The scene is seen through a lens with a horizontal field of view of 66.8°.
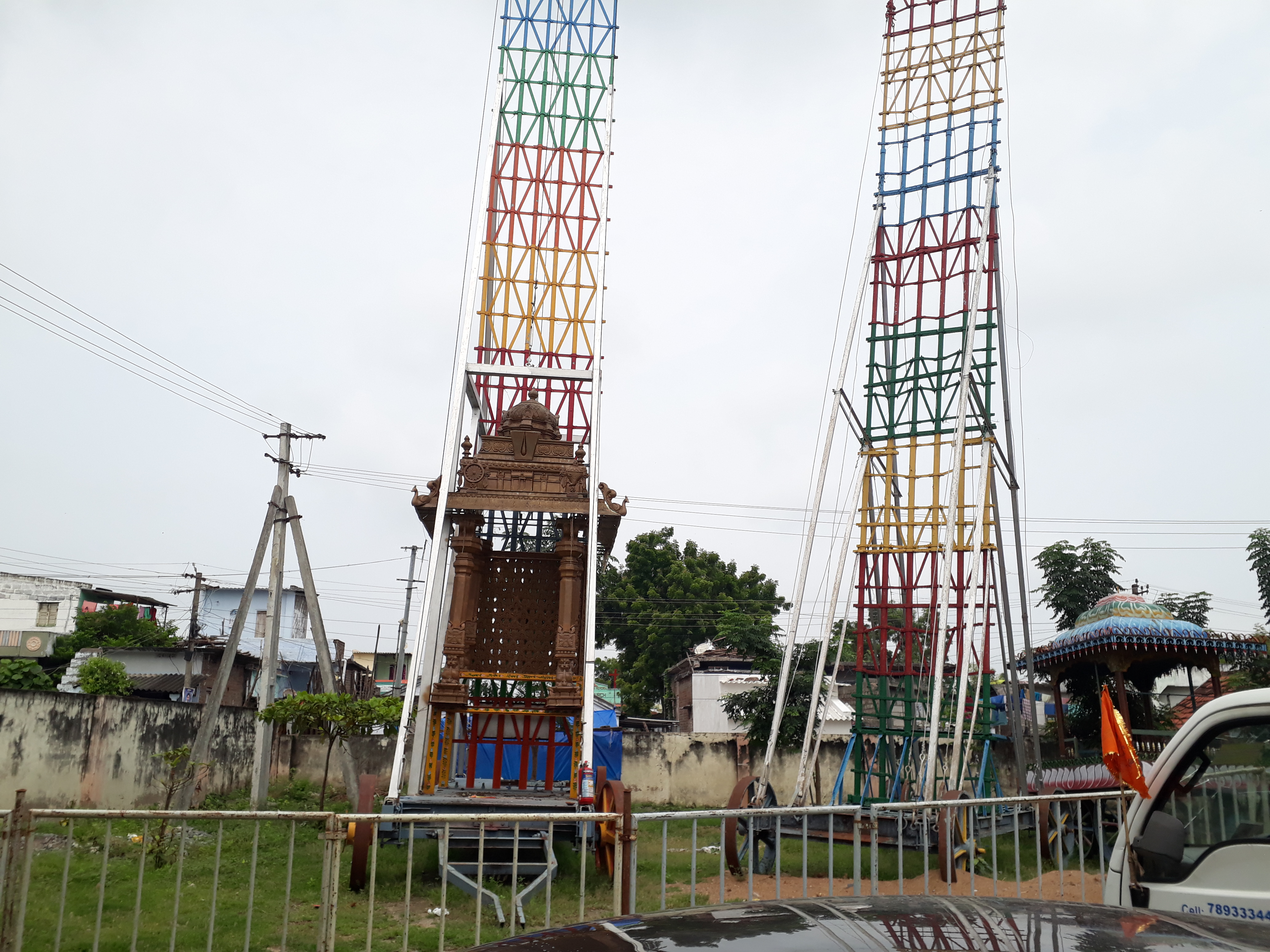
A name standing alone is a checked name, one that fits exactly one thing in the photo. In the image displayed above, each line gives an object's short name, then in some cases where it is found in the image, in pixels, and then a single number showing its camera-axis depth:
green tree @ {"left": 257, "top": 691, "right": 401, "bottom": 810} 15.74
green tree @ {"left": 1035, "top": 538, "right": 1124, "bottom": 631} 22.36
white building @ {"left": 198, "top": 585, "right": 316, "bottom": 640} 44.44
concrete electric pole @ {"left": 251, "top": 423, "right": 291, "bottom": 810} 16.62
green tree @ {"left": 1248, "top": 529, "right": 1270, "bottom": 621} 21.06
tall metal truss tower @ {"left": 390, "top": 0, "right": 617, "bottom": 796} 12.55
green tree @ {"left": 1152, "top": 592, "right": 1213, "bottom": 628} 23.23
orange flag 4.36
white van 3.83
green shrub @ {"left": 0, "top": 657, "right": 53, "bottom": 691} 19.33
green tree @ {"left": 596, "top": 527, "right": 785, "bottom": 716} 34.31
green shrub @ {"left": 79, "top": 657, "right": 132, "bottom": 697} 23.69
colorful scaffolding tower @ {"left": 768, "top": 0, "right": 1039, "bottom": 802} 13.20
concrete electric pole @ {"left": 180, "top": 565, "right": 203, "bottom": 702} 28.36
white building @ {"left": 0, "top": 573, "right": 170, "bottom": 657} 36.72
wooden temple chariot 11.75
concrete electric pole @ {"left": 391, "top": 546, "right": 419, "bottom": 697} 31.77
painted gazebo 15.45
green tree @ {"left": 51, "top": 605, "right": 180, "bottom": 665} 32.62
